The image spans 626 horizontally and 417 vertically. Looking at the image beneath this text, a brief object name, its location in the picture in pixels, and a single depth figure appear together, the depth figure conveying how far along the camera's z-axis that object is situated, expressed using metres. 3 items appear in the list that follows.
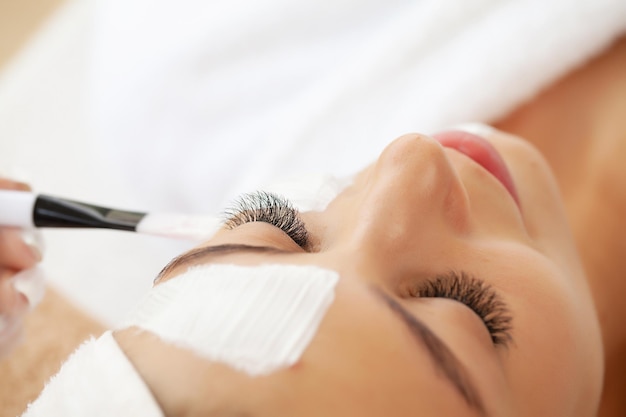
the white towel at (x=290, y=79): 0.49
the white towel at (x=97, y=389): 0.32
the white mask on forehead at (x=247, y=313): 0.32
